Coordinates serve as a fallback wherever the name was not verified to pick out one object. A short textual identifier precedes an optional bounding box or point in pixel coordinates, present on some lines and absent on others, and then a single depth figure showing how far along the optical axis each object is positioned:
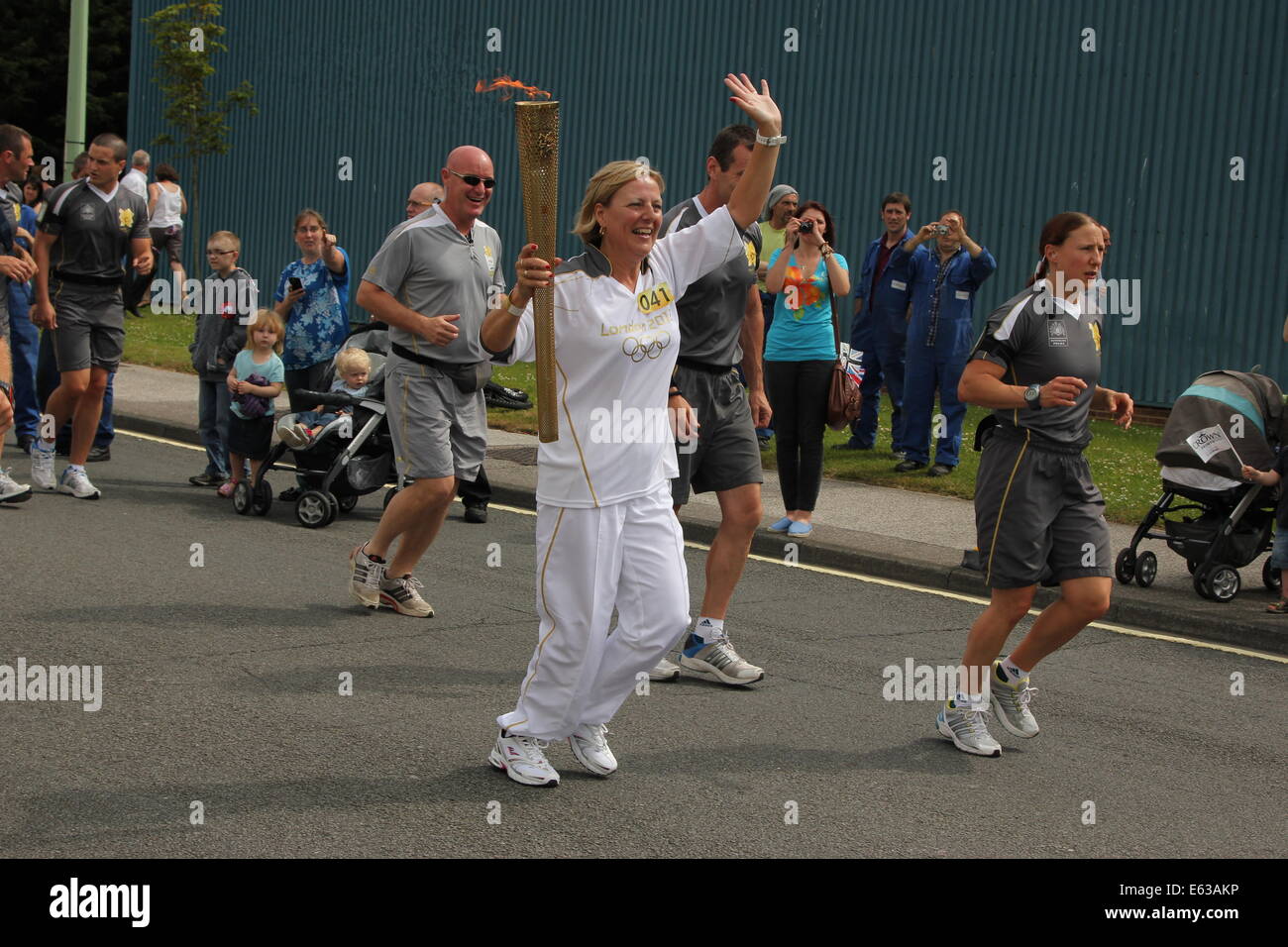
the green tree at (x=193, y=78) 28.05
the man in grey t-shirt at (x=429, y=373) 7.74
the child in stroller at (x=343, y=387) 10.52
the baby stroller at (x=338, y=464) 10.29
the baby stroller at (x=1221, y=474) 9.06
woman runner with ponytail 5.90
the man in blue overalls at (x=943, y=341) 13.06
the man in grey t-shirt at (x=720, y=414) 6.93
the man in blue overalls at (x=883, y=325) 14.12
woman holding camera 10.31
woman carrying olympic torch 5.19
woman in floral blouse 11.46
